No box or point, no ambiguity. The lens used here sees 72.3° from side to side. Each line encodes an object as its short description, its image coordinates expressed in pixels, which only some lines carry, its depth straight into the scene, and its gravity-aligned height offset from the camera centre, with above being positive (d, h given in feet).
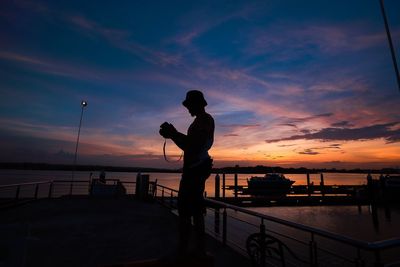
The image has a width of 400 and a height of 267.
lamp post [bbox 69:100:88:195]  70.42 +17.96
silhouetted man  9.01 +0.22
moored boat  131.54 -1.72
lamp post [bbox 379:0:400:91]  19.85 +11.34
